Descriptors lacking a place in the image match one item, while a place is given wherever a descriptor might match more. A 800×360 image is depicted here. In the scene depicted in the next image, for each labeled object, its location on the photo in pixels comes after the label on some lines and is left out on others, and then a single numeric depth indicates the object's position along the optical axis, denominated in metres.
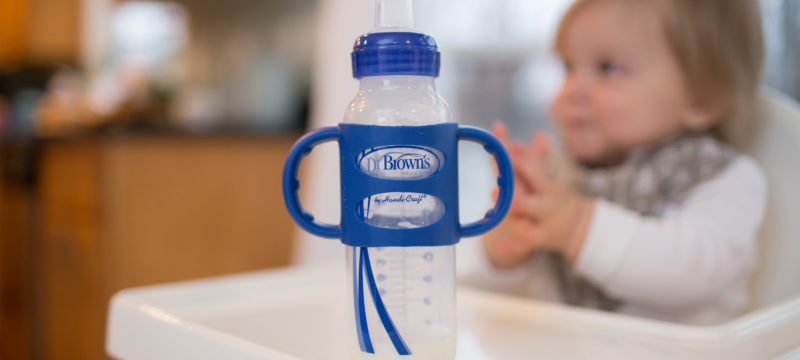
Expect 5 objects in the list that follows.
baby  0.63
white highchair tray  0.46
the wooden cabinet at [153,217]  1.89
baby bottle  0.39
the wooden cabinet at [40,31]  3.58
